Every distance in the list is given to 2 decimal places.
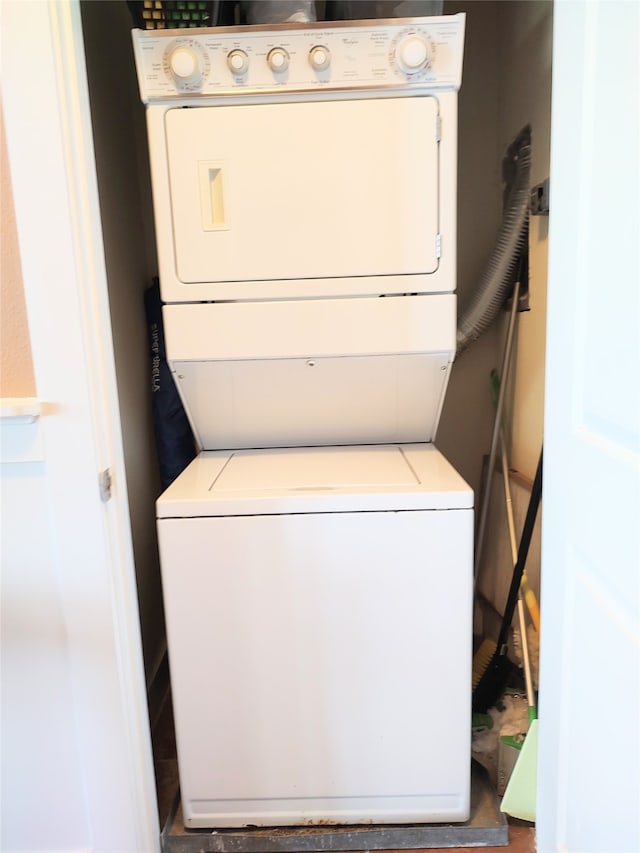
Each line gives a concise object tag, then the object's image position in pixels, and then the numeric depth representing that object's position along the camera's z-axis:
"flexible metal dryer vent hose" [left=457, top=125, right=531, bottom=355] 1.81
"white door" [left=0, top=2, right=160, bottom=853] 1.07
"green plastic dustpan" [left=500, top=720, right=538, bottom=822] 1.35
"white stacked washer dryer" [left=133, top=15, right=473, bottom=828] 1.33
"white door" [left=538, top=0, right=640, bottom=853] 0.79
